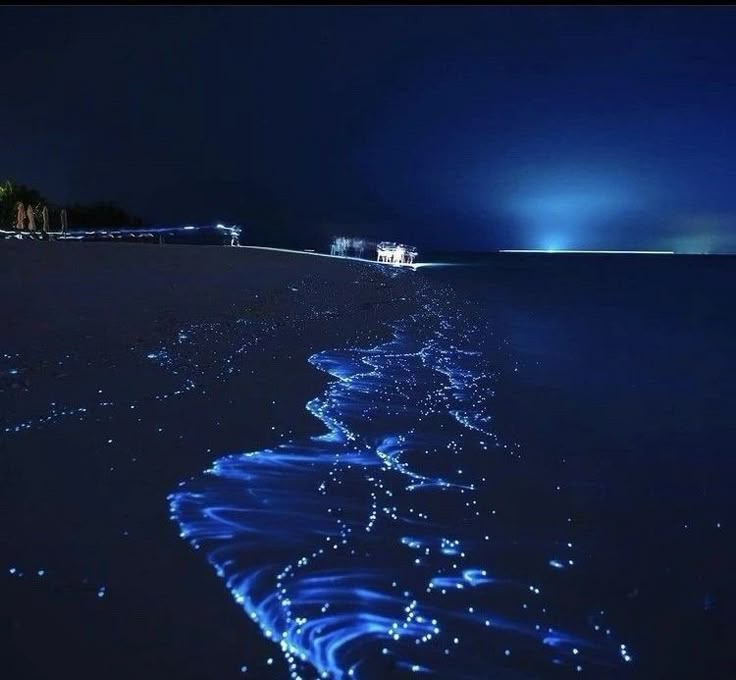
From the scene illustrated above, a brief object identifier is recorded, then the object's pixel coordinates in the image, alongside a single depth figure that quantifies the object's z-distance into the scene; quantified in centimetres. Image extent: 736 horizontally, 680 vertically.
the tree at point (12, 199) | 3009
